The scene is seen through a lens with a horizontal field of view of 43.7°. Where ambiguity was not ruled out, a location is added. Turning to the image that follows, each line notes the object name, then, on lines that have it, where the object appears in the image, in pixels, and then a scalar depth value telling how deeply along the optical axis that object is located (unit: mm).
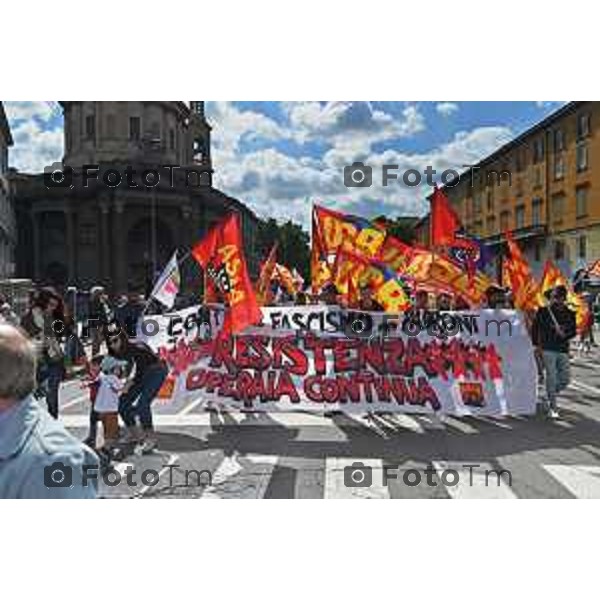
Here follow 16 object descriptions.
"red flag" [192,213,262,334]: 7258
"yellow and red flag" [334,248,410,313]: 8453
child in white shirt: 6688
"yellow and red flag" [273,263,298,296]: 11477
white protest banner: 7668
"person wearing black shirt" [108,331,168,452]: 6754
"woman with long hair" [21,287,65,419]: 7078
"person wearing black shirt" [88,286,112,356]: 7712
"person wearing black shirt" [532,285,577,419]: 8305
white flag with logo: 7355
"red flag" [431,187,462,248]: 7246
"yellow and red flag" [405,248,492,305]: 8453
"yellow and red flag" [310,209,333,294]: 8391
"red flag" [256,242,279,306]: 8969
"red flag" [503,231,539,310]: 9031
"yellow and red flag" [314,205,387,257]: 7742
